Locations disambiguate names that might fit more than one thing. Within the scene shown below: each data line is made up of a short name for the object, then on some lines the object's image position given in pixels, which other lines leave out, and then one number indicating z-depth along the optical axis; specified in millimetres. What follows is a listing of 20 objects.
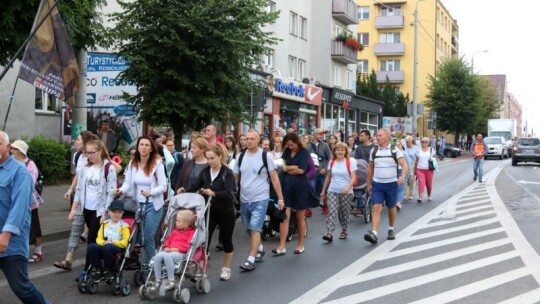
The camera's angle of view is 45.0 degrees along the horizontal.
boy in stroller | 7090
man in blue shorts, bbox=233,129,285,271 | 8398
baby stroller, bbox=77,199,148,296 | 7121
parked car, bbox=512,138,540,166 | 38375
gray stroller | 6734
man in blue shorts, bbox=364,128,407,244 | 10805
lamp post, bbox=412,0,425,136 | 39338
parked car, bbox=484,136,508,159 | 51312
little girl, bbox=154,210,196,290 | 6680
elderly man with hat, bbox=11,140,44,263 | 9000
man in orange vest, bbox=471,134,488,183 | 23653
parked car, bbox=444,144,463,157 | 53500
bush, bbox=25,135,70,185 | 18203
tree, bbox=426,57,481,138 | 60812
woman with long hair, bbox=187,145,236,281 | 7715
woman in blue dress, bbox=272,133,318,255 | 9625
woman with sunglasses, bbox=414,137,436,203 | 17828
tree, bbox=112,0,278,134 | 14992
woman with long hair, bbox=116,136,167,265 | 7727
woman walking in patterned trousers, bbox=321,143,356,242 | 10976
